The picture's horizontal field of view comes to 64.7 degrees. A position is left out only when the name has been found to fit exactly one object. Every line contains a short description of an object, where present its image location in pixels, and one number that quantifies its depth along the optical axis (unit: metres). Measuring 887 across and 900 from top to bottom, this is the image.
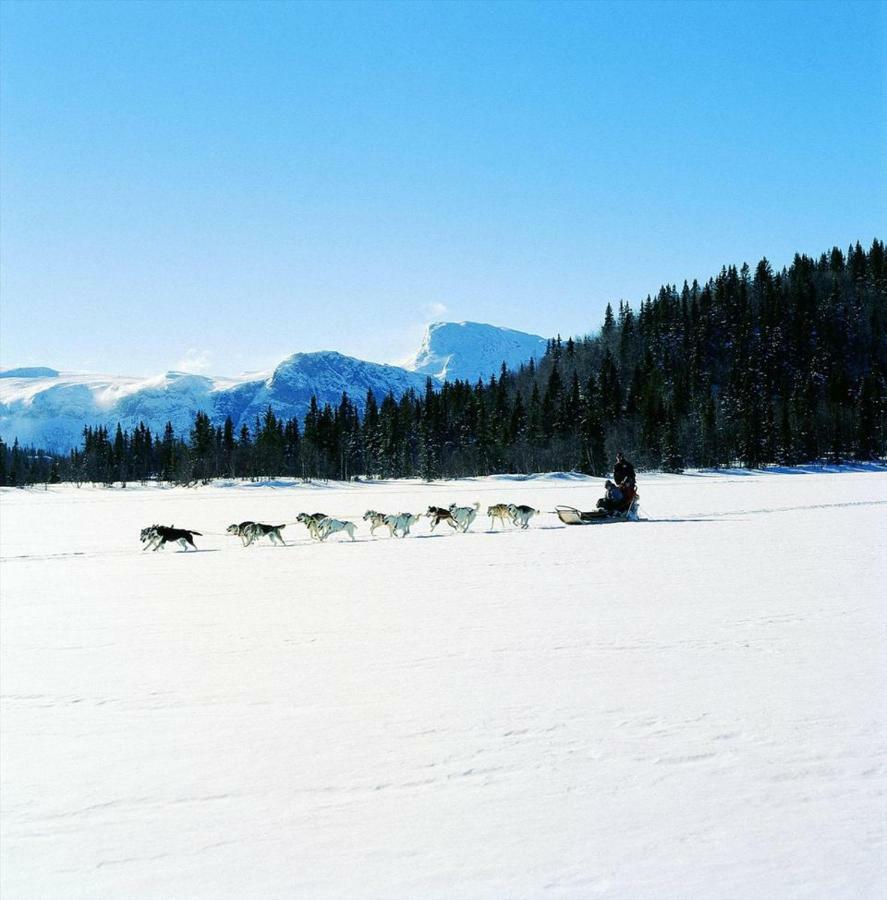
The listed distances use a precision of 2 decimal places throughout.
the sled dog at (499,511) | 22.91
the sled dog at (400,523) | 20.59
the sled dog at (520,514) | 22.48
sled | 22.89
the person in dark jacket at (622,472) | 23.07
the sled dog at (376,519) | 21.13
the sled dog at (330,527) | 19.81
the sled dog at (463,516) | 21.56
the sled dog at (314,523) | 20.15
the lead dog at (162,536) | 18.09
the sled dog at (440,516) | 21.66
